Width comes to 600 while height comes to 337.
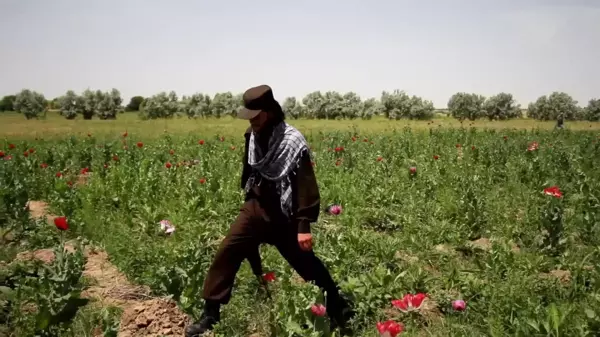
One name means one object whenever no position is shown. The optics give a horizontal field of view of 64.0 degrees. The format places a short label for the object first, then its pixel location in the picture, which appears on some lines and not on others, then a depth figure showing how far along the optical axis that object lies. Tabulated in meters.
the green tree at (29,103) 57.64
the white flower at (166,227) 4.20
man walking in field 3.37
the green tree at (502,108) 82.88
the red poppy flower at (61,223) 3.54
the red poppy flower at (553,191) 4.81
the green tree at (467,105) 84.06
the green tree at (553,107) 75.56
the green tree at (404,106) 76.81
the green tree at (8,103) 59.39
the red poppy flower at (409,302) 2.74
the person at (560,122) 21.73
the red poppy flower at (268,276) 3.49
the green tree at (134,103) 97.61
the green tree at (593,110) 65.21
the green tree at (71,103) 74.44
